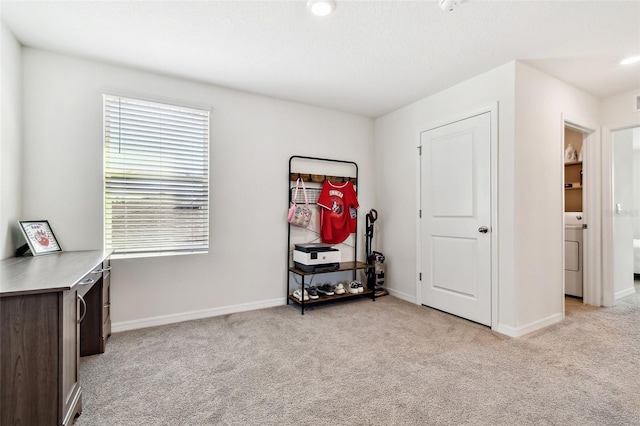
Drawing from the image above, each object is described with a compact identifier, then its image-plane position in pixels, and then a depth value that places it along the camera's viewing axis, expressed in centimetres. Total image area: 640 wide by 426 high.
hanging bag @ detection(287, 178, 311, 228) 358
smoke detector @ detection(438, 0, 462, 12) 191
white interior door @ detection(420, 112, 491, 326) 296
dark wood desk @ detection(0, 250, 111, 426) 131
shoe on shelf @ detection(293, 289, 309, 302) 343
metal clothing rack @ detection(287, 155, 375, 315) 343
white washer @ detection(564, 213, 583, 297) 384
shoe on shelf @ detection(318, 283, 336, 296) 358
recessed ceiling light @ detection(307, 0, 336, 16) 193
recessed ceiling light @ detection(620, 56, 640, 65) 267
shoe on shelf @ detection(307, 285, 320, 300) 346
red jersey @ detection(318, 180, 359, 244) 381
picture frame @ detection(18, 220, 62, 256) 227
